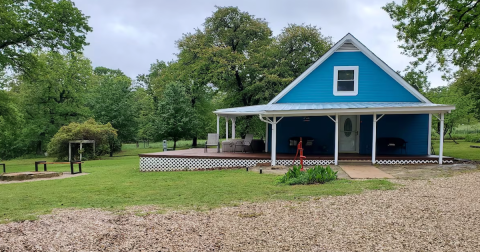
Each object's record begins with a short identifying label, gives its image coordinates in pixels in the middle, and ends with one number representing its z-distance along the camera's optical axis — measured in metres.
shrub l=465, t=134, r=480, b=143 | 31.59
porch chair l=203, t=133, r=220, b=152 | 16.77
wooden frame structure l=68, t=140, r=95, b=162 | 23.36
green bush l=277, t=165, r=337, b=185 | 8.58
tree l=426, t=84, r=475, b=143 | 27.53
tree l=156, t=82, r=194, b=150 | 30.52
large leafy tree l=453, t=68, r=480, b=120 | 31.84
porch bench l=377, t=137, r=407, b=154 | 14.09
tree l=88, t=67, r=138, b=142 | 31.73
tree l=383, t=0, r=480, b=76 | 13.21
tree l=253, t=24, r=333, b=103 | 23.98
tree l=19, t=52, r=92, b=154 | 31.17
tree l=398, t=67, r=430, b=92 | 20.55
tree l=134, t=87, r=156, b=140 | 31.69
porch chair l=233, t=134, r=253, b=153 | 15.68
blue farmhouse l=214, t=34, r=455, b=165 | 14.41
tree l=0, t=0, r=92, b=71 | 16.97
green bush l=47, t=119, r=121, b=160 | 24.03
